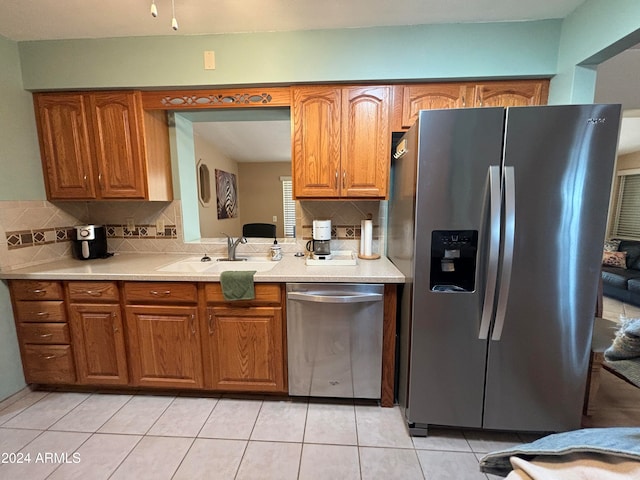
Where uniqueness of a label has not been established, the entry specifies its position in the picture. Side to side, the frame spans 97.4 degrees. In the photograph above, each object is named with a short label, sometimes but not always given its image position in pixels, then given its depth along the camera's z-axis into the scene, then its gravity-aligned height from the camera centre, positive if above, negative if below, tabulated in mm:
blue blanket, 547 -506
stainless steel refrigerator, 1352 -278
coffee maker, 2115 -255
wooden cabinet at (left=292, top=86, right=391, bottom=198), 1938 +453
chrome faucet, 2322 -335
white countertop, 1744 -422
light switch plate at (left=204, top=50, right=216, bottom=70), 1924 +1005
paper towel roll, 2139 -229
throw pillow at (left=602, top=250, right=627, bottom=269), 4469 -884
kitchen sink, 2134 -453
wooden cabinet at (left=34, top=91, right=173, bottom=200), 2057 +472
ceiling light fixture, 1322 +1176
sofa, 3867 -1008
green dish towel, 1771 -488
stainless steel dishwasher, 1752 -847
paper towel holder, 2172 -351
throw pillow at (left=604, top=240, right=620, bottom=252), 4751 -704
